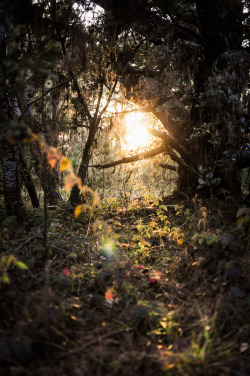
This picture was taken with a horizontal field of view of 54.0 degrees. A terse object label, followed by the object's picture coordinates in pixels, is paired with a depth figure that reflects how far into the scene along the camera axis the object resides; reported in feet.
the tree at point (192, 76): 13.70
